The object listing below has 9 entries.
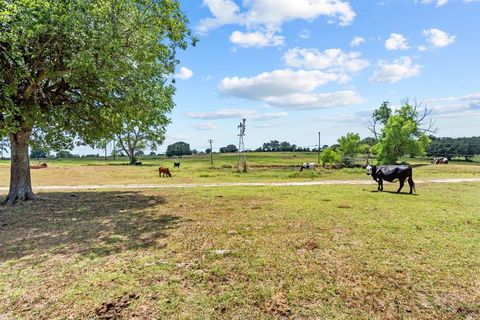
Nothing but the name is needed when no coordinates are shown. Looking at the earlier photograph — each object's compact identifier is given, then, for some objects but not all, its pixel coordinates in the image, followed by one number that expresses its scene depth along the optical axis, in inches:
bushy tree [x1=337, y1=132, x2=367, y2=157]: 2487.7
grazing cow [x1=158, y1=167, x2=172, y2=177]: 1263.0
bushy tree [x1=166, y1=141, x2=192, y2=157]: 4687.5
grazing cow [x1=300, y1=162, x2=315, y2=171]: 1732.2
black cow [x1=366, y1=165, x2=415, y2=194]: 623.5
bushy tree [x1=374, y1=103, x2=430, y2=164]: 2059.5
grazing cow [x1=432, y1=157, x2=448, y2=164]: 2428.5
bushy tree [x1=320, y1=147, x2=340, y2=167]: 2097.7
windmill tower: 1687.1
